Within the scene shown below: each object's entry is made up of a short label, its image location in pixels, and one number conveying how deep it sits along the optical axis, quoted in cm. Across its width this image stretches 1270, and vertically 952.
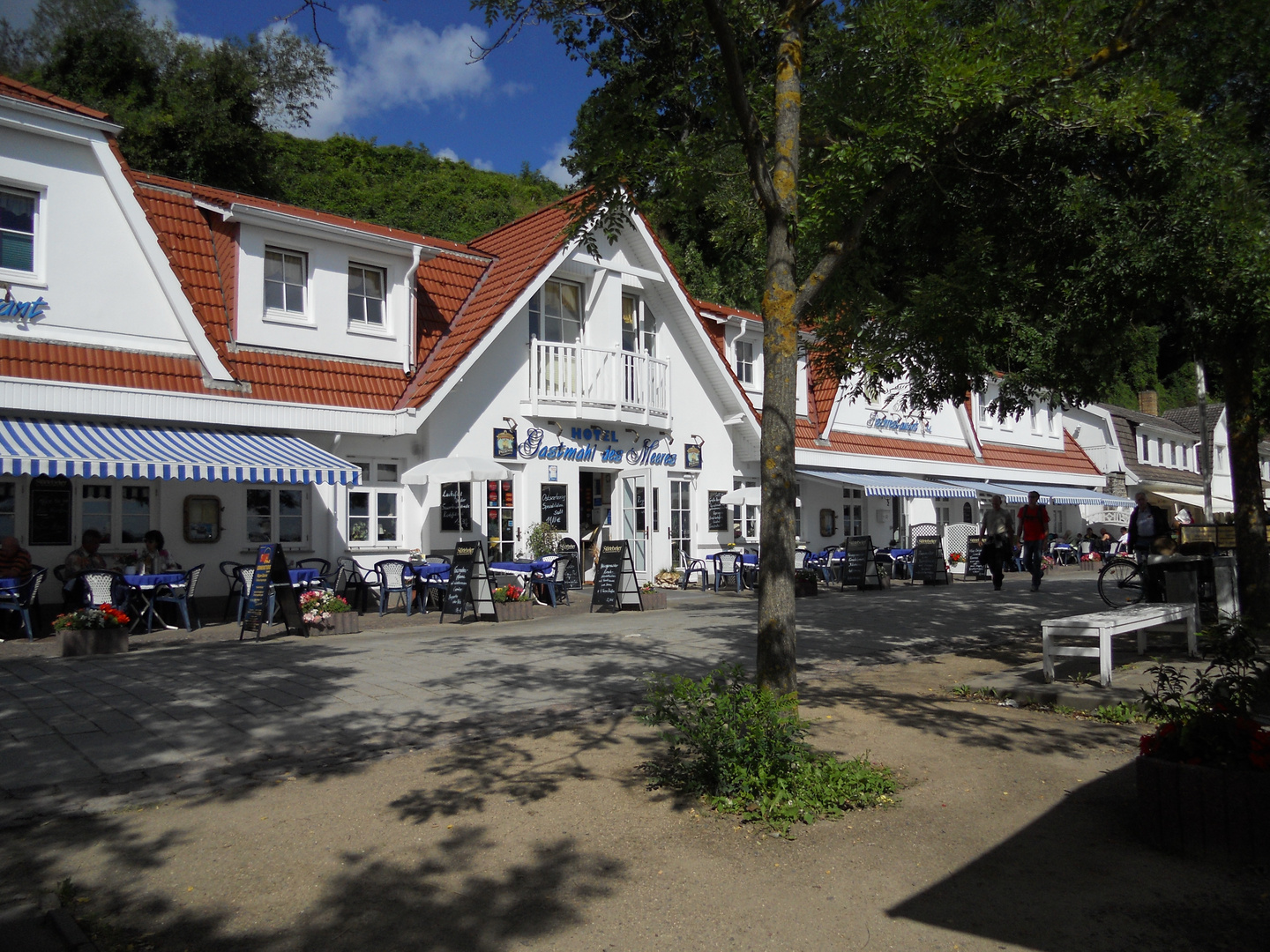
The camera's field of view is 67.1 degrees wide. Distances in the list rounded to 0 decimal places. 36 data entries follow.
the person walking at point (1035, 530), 1697
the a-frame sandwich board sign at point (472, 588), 1324
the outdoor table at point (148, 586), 1179
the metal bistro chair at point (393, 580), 1400
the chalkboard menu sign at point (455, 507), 1623
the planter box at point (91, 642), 996
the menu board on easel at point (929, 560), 2041
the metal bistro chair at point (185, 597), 1220
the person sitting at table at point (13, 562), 1174
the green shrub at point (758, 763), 480
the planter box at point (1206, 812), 409
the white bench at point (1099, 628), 743
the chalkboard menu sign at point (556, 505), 1762
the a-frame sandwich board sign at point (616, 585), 1464
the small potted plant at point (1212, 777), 411
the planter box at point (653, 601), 1491
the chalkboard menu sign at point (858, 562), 1892
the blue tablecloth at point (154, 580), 1177
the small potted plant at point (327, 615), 1208
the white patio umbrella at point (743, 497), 1980
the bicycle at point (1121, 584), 1336
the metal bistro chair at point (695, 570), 1948
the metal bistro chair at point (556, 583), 1478
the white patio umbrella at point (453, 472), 1498
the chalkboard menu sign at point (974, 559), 2281
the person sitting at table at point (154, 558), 1270
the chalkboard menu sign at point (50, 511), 1283
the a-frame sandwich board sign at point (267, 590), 1146
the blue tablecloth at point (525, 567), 1467
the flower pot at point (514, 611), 1338
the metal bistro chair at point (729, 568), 1844
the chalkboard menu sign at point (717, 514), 2094
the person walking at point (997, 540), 1777
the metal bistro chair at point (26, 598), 1146
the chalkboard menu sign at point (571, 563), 1683
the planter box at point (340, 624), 1209
